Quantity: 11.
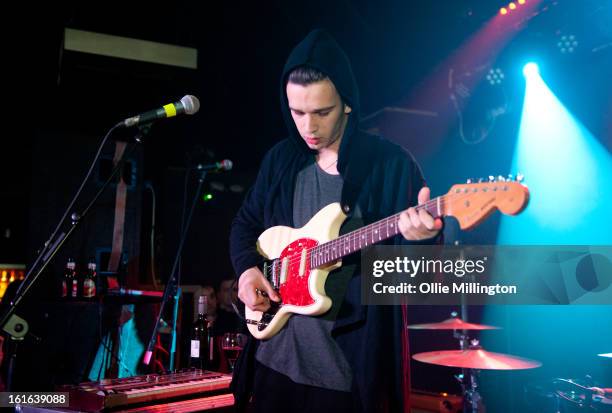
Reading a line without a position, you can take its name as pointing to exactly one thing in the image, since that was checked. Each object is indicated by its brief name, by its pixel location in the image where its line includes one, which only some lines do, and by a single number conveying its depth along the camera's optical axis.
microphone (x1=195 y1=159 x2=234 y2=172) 3.40
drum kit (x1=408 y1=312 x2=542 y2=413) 2.98
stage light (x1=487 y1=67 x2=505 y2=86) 4.53
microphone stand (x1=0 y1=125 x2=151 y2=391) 1.96
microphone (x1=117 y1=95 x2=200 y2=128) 2.11
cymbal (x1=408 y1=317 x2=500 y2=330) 3.62
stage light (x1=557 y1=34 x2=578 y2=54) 3.95
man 1.73
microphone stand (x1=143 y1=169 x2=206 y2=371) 3.06
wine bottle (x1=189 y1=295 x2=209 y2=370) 3.27
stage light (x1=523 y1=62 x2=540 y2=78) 4.54
